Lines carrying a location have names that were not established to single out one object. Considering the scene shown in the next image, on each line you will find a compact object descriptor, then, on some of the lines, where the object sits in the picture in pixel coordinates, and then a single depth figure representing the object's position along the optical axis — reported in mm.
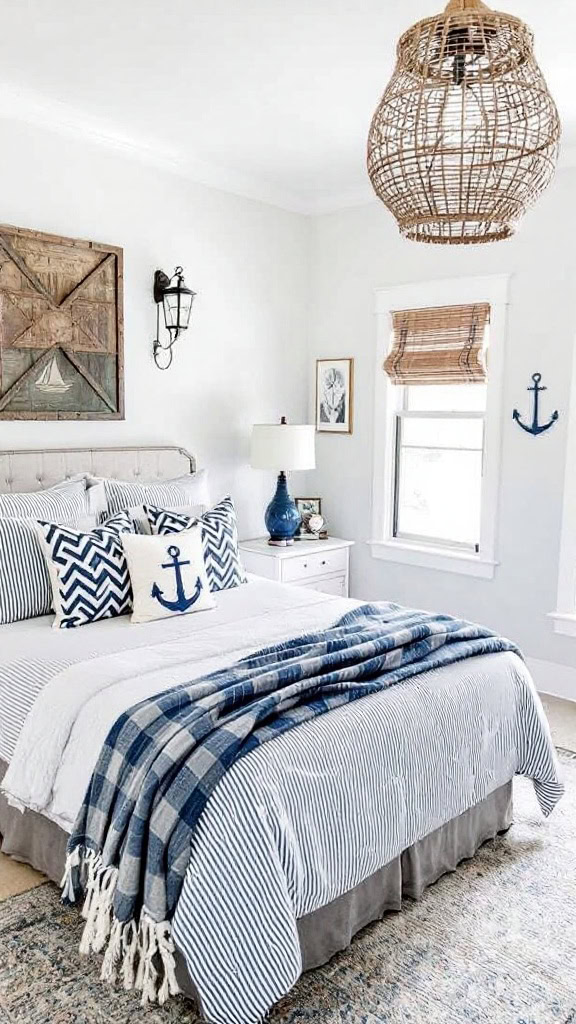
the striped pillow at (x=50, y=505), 3143
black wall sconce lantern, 4020
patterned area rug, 1915
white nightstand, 4344
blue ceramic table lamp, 4375
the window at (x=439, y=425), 4176
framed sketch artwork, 4840
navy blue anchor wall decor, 3939
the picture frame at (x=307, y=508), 4930
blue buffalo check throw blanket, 1837
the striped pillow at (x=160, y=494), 3516
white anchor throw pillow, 2959
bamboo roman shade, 4184
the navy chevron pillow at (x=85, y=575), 2861
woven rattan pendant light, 1731
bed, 1784
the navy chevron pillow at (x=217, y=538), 3286
